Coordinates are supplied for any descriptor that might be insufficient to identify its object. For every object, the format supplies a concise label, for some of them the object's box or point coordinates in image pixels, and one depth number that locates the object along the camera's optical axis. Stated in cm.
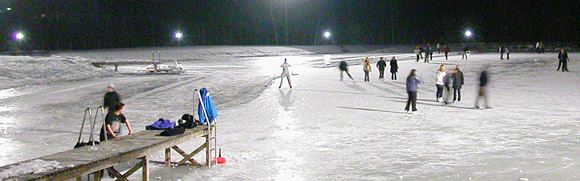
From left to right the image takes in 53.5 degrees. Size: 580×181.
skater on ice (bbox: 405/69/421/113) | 1553
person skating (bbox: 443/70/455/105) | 1746
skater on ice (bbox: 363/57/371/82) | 2715
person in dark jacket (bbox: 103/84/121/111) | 1237
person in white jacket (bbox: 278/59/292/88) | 2362
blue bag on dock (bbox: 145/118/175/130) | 883
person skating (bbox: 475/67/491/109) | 1650
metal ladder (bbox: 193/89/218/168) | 891
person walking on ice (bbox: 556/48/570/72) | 3048
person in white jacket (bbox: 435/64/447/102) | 1805
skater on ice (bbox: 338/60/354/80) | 2805
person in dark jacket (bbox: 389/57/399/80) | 2755
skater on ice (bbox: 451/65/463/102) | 1792
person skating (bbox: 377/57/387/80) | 2758
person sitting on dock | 860
